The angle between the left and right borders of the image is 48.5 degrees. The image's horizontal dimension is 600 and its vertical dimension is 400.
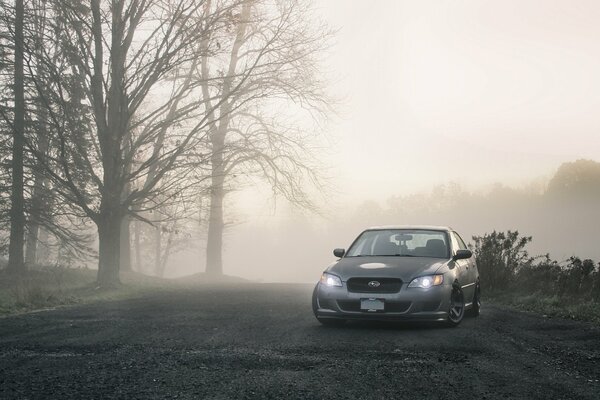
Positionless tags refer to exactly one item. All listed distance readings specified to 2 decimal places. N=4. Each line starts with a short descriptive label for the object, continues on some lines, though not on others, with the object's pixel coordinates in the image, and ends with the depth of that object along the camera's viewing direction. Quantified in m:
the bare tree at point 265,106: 20.84
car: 9.95
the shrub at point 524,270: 15.08
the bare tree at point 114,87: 19.05
